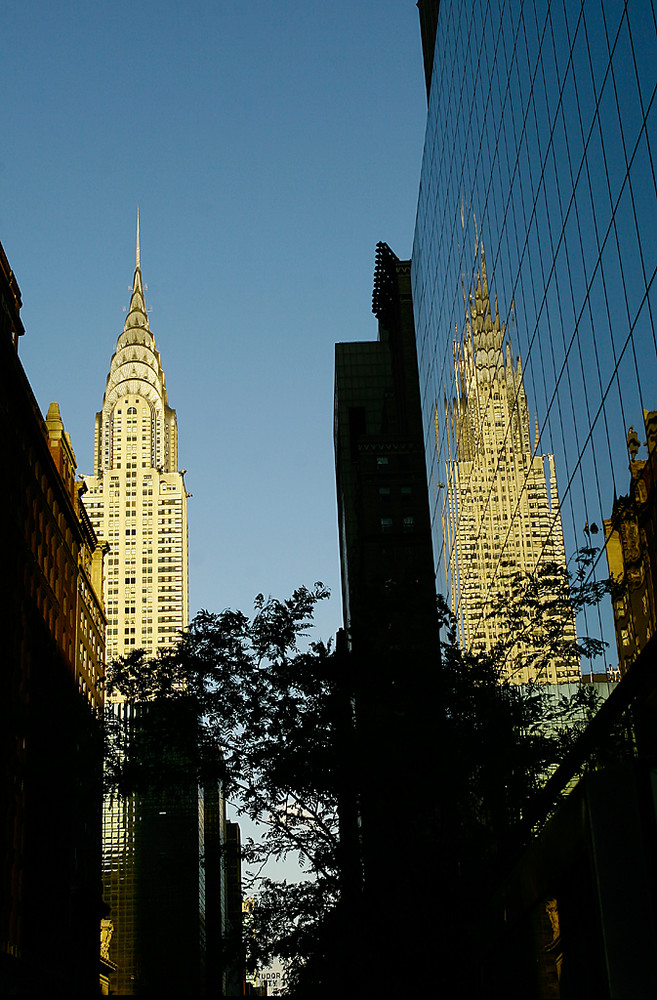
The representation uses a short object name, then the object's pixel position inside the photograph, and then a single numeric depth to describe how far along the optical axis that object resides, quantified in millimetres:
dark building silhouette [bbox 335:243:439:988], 27031
